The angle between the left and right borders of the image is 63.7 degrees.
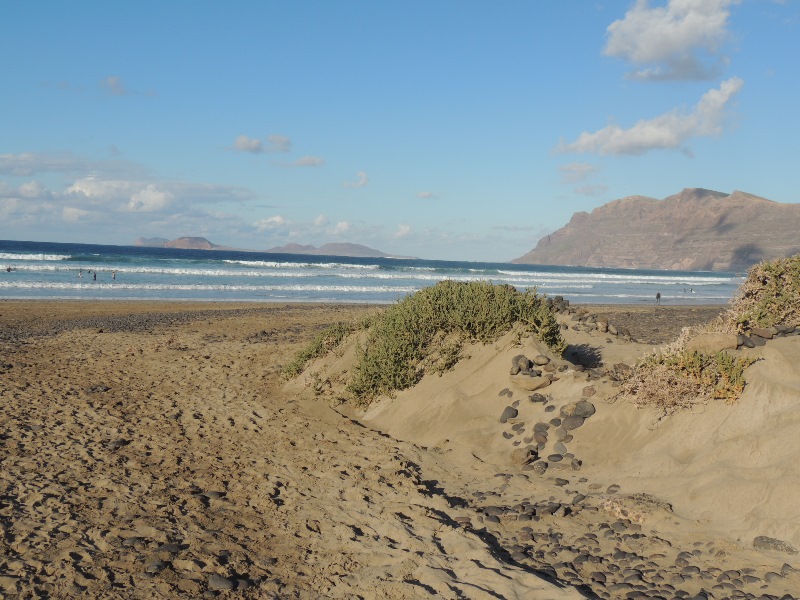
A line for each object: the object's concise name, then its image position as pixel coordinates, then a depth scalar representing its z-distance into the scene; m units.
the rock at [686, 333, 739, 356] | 7.25
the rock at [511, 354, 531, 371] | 8.44
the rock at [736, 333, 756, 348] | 7.43
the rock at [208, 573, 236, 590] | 4.27
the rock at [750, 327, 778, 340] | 7.71
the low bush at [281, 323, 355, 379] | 11.25
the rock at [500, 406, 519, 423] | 7.91
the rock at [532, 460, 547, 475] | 6.74
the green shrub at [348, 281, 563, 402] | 9.46
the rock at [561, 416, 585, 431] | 7.27
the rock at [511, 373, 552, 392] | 8.12
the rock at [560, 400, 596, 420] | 7.32
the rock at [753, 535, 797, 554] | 4.66
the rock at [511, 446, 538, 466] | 6.94
